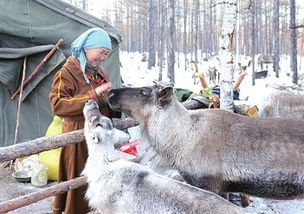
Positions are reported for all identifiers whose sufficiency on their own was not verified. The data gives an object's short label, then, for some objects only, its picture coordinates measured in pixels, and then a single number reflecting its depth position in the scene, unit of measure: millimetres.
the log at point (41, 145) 3113
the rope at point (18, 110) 6441
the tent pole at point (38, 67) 6515
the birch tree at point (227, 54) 4828
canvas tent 6520
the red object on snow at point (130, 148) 4836
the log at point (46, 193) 3312
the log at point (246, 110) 4834
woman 3090
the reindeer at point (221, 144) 3162
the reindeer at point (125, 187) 2426
